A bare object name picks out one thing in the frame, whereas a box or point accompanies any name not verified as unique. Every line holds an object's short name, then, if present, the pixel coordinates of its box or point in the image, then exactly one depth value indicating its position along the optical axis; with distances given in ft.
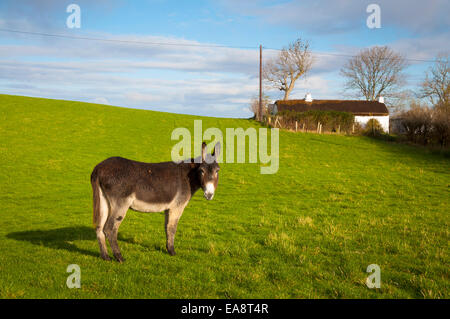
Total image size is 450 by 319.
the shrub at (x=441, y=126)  117.91
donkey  25.05
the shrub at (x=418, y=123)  126.53
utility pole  173.20
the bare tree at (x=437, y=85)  208.52
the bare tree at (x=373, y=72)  244.01
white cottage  206.59
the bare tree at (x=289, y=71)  255.70
